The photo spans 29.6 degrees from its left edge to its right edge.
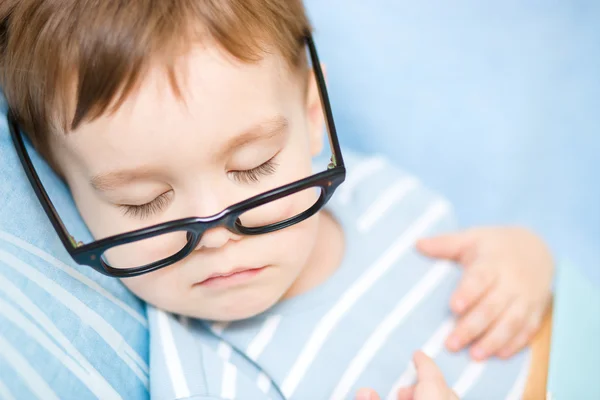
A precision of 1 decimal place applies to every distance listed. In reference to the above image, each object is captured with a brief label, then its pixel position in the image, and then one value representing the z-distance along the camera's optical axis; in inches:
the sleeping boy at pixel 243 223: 20.3
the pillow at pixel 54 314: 20.0
